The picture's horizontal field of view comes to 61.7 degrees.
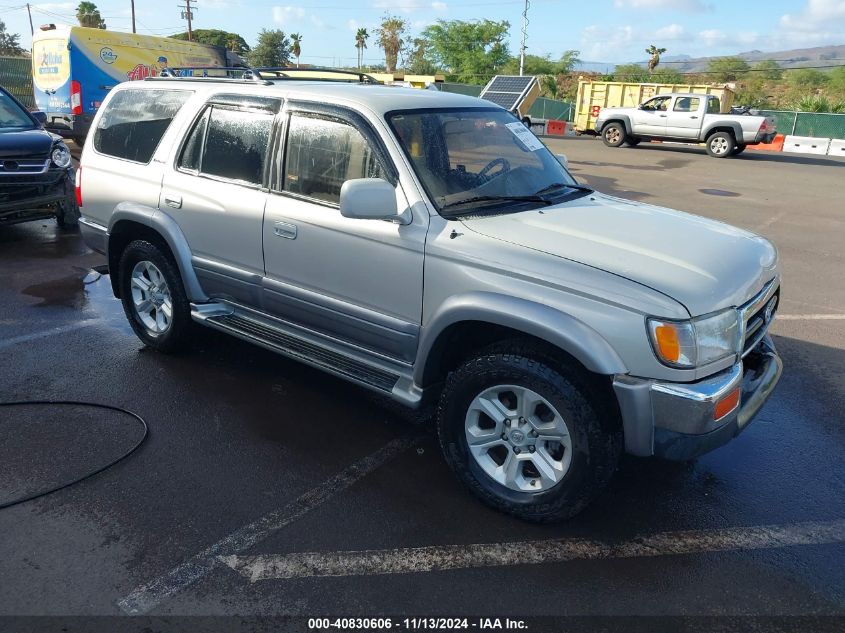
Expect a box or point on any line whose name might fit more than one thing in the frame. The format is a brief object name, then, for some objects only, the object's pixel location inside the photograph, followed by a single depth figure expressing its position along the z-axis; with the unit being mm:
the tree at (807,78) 66500
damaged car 7992
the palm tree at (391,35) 78062
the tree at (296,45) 87312
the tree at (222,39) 81812
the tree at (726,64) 83269
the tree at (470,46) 62406
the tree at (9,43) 68188
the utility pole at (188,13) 67500
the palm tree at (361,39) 93000
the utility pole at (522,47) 39069
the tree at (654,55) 61000
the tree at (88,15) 67125
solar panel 14555
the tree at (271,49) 85000
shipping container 26578
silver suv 2957
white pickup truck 20984
